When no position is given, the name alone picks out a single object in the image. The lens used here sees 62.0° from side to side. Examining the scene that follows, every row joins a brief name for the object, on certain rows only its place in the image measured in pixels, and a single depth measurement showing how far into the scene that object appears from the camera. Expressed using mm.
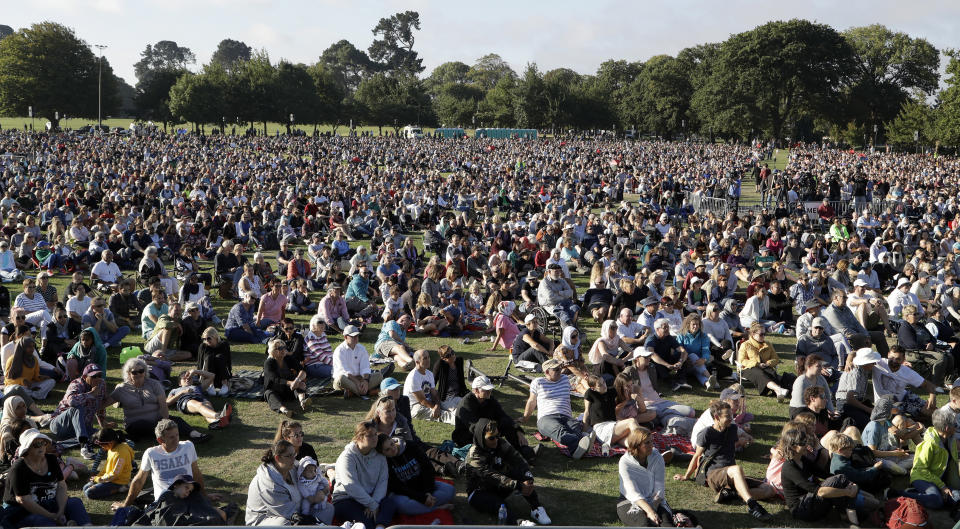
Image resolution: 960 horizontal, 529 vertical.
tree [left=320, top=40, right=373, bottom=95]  146375
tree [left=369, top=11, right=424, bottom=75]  143438
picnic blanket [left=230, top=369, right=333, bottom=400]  9133
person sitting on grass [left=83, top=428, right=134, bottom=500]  6551
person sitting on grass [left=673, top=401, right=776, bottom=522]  6660
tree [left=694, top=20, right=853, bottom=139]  69938
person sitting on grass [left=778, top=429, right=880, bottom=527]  6324
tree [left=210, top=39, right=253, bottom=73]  175125
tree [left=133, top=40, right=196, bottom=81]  180250
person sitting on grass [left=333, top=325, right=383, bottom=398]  9141
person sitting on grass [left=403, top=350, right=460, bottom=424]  8500
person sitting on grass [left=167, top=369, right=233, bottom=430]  8211
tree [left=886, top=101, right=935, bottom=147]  56222
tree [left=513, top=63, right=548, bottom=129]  85250
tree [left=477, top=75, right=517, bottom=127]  89312
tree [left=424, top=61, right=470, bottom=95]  146625
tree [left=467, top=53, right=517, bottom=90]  143500
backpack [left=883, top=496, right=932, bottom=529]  6180
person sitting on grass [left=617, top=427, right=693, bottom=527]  6078
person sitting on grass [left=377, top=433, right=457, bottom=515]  6238
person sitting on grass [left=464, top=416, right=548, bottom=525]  6391
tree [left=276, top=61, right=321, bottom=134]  75000
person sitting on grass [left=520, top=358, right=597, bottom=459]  7750
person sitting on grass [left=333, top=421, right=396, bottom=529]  6012
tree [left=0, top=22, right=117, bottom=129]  71688
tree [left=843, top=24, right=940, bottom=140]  75562
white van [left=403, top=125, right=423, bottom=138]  74438
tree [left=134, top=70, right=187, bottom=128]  82312
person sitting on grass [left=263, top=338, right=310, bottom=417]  8789
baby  5883
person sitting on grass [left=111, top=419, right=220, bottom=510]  6102
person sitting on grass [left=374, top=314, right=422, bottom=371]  10398
